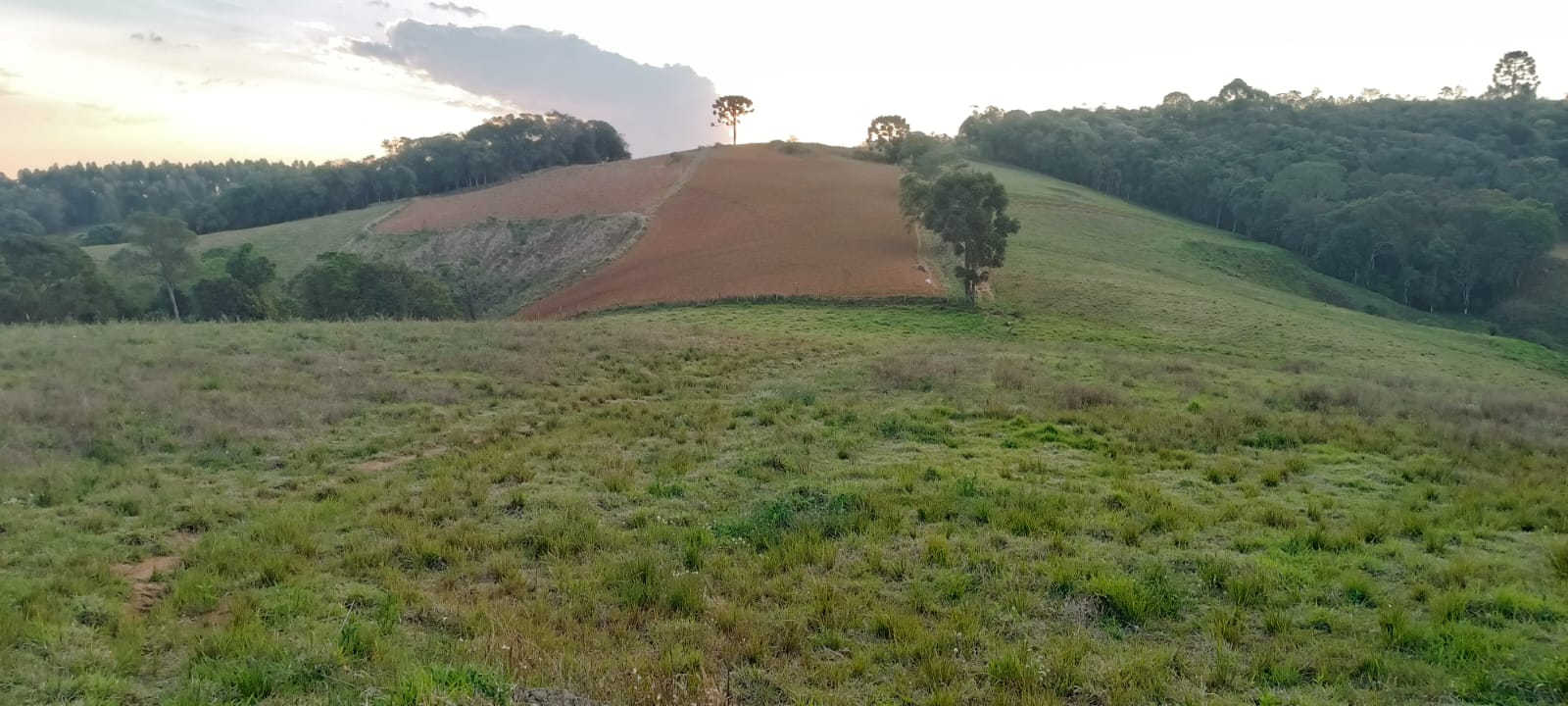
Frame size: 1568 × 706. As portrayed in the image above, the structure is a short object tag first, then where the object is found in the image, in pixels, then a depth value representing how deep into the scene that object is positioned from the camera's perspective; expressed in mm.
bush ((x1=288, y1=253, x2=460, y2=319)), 48375
